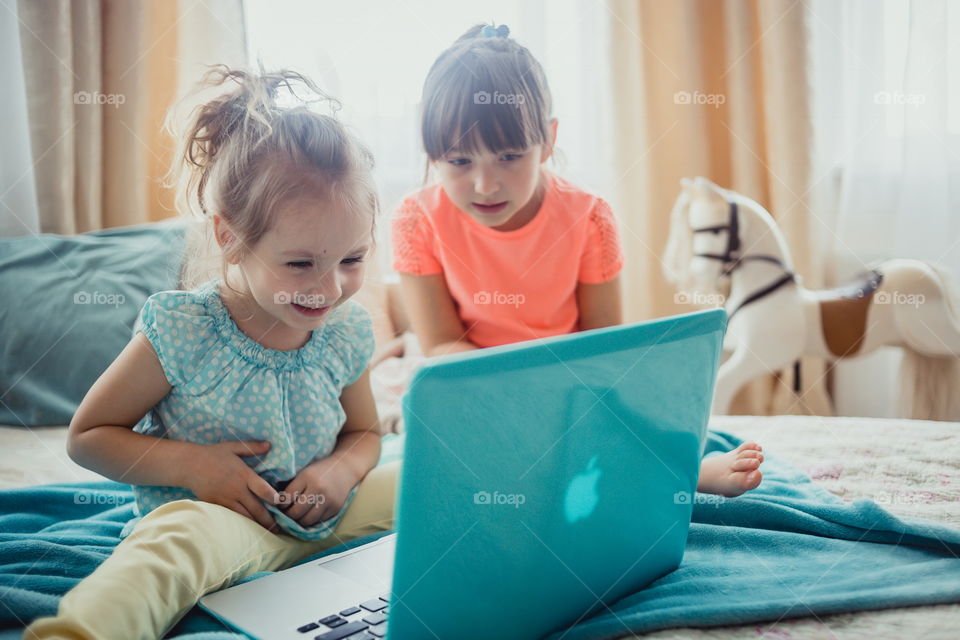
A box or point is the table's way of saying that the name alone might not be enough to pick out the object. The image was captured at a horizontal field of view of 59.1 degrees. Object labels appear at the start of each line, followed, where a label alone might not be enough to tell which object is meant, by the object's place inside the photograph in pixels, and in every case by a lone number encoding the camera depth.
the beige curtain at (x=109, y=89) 1.93
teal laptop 0.62
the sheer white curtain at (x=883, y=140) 2.08
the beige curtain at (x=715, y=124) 2.21
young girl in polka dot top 0.94
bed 0.75
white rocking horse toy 1.89
